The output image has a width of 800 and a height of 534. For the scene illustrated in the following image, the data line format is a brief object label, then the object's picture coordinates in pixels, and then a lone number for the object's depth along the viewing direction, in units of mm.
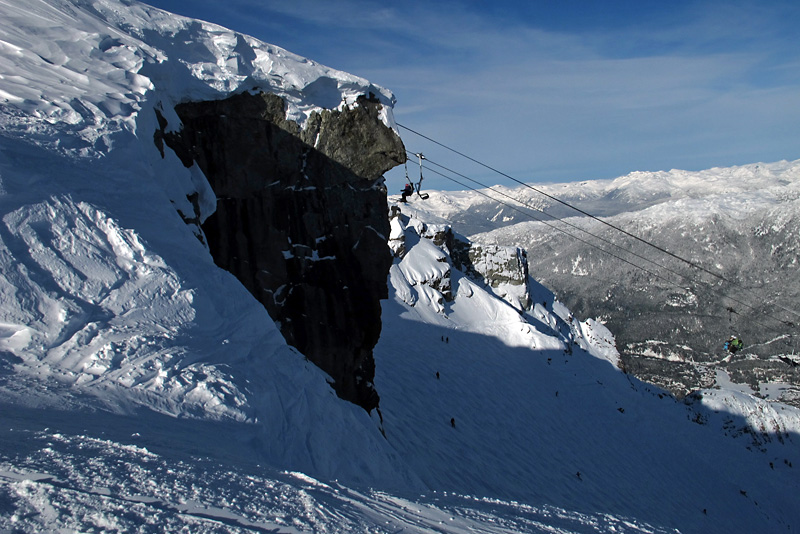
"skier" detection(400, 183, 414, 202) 18502
